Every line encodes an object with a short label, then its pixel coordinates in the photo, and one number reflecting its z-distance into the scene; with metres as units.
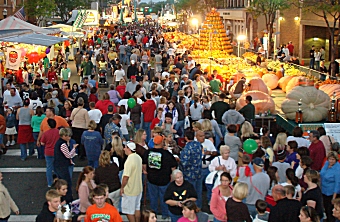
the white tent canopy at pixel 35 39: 20.72
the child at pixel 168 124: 12.49
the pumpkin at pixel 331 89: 17.97
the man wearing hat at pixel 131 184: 8.84
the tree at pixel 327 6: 24.17
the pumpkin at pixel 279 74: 24.89
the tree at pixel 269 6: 35.92
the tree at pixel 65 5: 83.19
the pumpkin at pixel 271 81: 23.91
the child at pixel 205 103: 15.14
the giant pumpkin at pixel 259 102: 17.27
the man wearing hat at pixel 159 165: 9.22
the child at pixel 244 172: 8.48
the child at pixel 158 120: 13.29
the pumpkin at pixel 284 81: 23.53
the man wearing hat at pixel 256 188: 8.24
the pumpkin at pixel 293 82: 22.12
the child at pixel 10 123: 15.12
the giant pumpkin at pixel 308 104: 15.82
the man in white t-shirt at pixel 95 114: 13.59
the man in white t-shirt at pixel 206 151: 10.20
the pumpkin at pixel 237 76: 22.48
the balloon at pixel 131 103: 14.58
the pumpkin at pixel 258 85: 20.25
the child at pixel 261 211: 7.16
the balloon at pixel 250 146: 9.90
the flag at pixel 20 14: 31.40
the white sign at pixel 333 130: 12.31
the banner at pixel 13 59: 22.25
